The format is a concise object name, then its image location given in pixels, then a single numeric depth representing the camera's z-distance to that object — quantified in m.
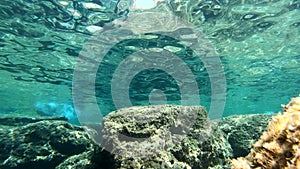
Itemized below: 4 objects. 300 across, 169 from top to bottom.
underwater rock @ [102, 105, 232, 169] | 3.39
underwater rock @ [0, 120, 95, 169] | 6.89
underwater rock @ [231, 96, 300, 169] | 2.04
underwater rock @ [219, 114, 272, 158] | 6.34
